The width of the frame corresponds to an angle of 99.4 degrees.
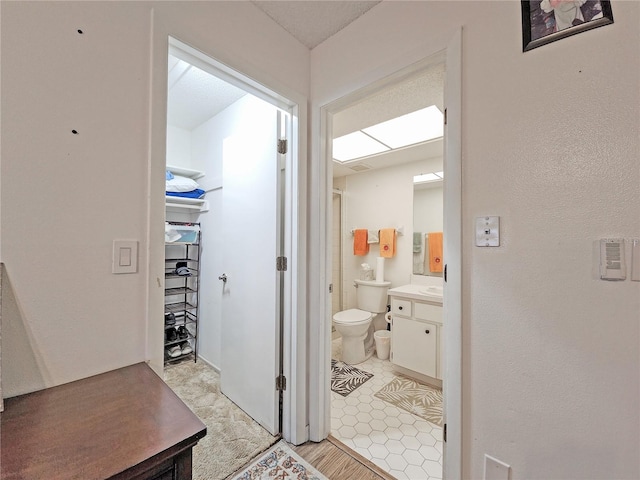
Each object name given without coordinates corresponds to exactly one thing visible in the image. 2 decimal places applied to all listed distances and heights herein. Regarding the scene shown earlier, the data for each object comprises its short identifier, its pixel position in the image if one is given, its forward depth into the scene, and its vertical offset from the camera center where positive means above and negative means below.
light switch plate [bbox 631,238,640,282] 0.81 -0.04
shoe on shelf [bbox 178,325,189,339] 2.76 -0.91
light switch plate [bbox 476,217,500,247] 1.04 +0.06
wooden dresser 0.53 -0.44
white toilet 2.77 -0.78
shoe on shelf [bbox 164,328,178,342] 2.67 -0.91
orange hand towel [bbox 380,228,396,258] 3.19 +0.04
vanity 2.29 -0.78
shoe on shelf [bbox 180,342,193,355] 2.73 -1.07
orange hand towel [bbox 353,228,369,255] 3.50 +0.03
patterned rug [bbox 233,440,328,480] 1.39 -1.19
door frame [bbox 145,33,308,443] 1.54 -0.03
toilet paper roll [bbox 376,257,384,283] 3.21 -0.30
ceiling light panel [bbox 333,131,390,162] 2.56 +1.00
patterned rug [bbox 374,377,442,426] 1.99 -1.23
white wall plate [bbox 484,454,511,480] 1.01 -0.85
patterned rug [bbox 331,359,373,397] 2.31 -1.22
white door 1.70 -0.15
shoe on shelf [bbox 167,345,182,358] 2.65 -1.06
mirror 2.85 +0.27
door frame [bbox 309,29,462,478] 1.11 -0.01
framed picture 0.87 +0.77
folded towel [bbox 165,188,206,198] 2.55 +0.48
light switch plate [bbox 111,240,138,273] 0.96 -0.05
